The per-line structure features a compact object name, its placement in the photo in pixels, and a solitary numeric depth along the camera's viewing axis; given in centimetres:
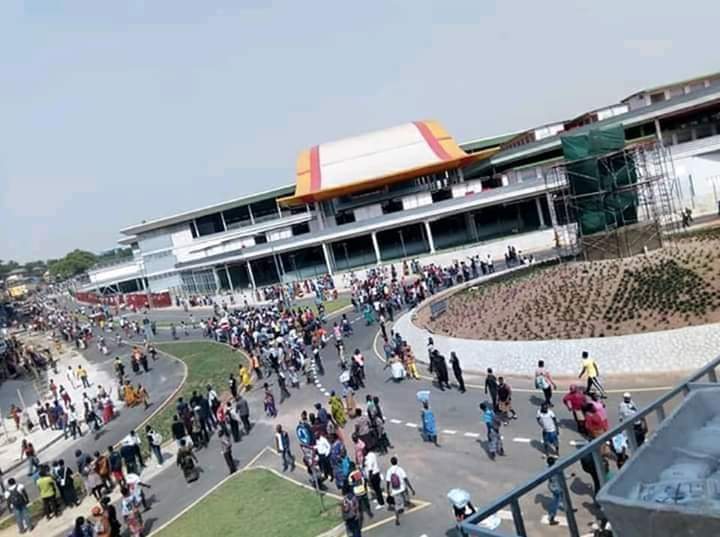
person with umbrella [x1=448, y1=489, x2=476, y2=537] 905
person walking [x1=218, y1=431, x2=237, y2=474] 1730
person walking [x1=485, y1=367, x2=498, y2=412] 1642
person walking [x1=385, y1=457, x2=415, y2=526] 1234
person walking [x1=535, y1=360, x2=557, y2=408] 1642
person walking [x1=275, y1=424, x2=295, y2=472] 1636
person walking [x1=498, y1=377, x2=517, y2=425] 1623
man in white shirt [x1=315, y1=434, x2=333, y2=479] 1453
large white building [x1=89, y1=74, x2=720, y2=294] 4661
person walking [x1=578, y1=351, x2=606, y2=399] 1625
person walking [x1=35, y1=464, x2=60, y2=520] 1780
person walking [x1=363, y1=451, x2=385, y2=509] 1305
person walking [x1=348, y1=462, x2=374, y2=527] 1223
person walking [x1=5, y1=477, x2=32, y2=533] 1712
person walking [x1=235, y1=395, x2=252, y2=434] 1991
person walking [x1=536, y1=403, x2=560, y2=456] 1317
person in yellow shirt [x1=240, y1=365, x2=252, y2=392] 2511
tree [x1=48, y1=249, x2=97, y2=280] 15568
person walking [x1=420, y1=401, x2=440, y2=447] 1570
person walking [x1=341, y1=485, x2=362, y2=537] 1159
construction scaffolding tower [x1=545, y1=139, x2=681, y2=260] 2481
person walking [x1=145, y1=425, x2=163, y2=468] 2003
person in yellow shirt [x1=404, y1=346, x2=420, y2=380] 2216
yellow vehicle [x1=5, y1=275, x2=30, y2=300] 13186
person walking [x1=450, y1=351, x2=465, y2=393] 1921
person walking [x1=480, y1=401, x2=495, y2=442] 1398
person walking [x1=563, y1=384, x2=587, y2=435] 1374
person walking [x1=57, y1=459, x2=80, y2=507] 1825
